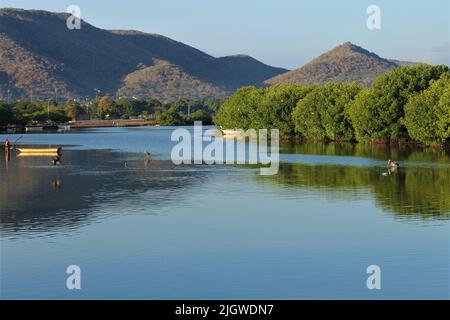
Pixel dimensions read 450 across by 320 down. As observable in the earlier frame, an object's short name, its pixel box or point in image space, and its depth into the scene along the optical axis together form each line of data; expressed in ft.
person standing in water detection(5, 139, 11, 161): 263.08
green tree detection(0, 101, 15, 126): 557.91
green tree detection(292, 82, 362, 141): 369.36
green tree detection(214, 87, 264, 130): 463.83
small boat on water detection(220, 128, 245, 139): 471.01
